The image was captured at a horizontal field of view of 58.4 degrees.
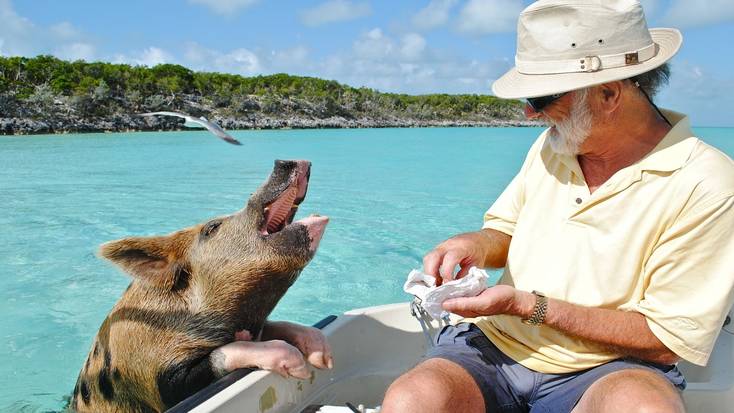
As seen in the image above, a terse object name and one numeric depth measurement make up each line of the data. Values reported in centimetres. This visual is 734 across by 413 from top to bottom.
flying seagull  301
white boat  232
